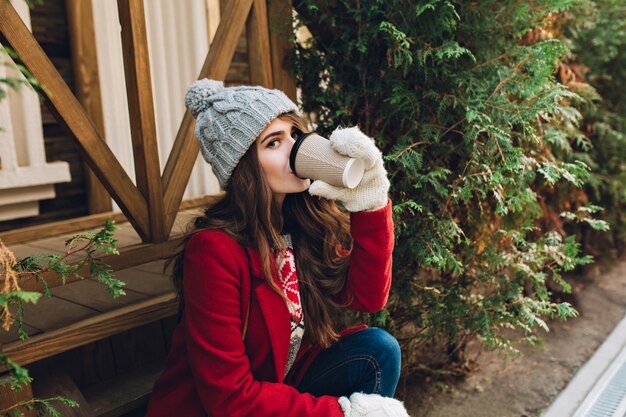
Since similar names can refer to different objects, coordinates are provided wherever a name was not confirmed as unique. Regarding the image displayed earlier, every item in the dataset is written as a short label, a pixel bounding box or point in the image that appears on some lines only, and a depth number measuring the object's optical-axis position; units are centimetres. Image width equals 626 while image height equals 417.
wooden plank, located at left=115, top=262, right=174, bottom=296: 249
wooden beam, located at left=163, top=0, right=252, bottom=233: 225
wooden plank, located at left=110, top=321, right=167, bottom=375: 230
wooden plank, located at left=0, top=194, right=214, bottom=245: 328
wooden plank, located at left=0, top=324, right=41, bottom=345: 196
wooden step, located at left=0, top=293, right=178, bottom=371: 182
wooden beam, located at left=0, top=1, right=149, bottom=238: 173
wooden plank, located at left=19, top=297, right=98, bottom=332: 208
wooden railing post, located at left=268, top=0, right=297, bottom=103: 249
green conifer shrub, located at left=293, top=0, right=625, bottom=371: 227
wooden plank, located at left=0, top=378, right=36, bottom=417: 170
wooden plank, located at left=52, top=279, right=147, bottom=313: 228
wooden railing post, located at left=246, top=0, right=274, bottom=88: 245
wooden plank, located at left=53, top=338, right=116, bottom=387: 216
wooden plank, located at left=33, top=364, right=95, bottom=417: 194
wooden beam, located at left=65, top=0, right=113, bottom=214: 349
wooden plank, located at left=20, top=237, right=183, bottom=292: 182
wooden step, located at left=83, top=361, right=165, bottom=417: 206
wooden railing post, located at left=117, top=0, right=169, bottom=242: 207
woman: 162
